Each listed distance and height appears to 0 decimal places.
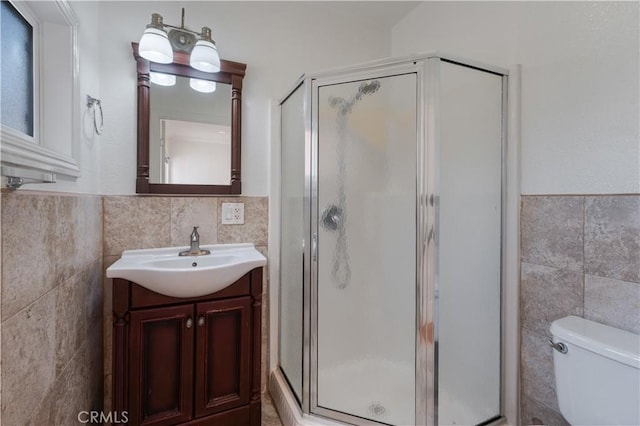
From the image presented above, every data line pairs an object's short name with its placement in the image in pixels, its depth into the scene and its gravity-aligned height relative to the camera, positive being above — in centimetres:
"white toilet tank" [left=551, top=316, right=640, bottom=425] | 84 -51
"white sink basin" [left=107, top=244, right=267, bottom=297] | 113 -25
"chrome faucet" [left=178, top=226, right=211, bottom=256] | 149 -19
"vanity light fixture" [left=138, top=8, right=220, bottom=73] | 137 +85
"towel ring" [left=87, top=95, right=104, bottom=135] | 126 +47
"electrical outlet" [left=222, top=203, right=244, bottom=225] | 163 -1
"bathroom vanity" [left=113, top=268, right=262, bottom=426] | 116 -64
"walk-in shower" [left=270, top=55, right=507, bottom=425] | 123 -15
